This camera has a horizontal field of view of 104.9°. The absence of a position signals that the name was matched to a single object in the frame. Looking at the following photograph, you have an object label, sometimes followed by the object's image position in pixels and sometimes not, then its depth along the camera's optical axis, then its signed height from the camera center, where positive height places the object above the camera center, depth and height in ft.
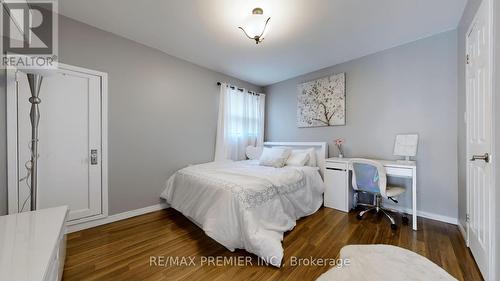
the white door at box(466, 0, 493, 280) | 4.58 +0.13
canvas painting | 11.28 +2.43
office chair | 7.82 -1.81
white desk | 9.55 -2.25
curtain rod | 12.69 +3.69
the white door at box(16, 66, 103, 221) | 6.63 -0.04
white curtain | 12.56 +1.30
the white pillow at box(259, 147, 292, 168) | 10.38 -0.92
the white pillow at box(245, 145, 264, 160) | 13.65 -0.82
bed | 5.97 -2.32
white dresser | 2.77 -1.85
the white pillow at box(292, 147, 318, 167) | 11.10 -0.97
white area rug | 3.21 -2.28
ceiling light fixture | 6.60 +4.20
